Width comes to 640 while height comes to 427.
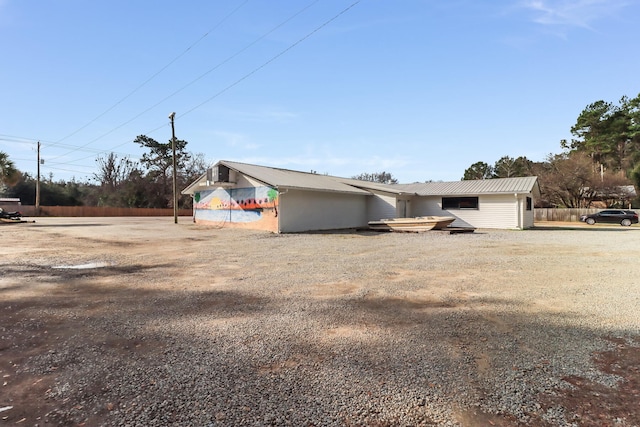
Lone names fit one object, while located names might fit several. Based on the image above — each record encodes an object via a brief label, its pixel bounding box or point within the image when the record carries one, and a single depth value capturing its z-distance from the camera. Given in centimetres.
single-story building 1897
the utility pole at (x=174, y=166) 2463
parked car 2667
